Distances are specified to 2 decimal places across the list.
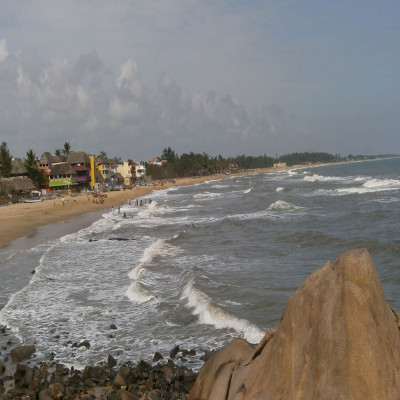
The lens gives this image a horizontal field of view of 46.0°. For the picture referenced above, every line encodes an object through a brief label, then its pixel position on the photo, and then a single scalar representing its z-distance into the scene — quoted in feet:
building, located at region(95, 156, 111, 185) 362.25
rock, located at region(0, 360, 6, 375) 38.14
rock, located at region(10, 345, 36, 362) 40.86
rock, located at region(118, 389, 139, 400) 31.22
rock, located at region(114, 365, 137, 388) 34.19
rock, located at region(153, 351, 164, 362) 38.51
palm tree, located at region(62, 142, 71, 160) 371.47
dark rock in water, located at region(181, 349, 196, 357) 38.96
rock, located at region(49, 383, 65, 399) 33.17
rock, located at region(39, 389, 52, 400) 32.67
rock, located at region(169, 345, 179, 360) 38.82
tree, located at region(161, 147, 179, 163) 624.02
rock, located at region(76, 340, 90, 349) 42.63
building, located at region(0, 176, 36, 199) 221.66
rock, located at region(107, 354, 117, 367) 37.96
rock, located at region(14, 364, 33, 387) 35.65
